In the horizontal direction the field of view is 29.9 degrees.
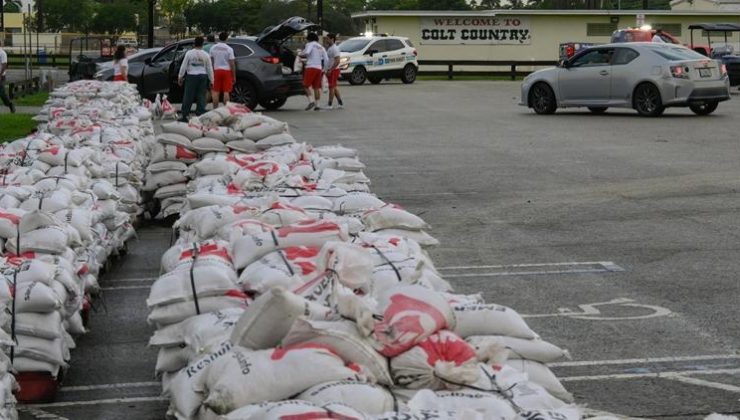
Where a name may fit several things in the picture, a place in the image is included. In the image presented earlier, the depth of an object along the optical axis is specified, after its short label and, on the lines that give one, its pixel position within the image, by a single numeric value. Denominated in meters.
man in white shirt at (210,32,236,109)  27.39
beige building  62.88
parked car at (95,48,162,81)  32.56
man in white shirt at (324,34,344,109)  32.50
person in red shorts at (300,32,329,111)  30.98
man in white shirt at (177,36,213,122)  25.52
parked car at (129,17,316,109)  30.30
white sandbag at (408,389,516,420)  4.66
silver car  27.44
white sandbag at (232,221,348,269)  7.26
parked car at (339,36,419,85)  47.72
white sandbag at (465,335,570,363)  6.05
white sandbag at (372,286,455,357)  5.29
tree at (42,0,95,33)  128.12
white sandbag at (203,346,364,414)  4.99
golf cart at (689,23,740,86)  39.72
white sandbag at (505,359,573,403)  5.82
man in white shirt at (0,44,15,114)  29.80
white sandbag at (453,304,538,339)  5.99
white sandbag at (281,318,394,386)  5.16
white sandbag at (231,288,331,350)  5.35
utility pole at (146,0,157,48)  53.86
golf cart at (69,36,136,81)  39.16
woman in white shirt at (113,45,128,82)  29.83
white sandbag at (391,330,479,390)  5.09
